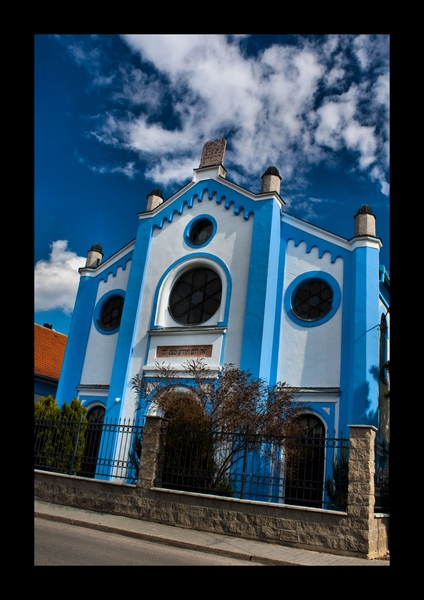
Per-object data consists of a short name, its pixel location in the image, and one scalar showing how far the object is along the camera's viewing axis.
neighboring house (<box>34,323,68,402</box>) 21.92
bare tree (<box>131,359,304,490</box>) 10.79
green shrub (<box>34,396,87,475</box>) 12.23
